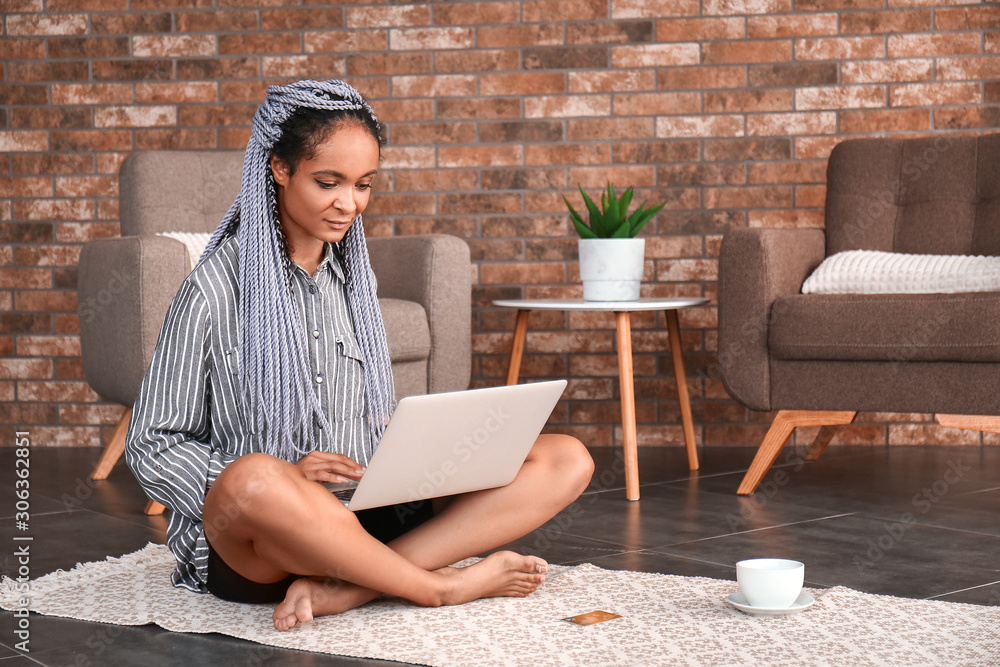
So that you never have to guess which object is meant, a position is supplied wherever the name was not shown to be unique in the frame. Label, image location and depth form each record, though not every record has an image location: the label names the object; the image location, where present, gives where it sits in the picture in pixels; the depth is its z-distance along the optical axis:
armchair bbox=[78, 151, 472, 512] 2.35
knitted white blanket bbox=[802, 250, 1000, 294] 2.43
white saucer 1.47
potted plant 2.61
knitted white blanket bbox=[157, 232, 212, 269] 2.52
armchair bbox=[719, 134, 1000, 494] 2.28
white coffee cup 1.46
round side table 2.46
